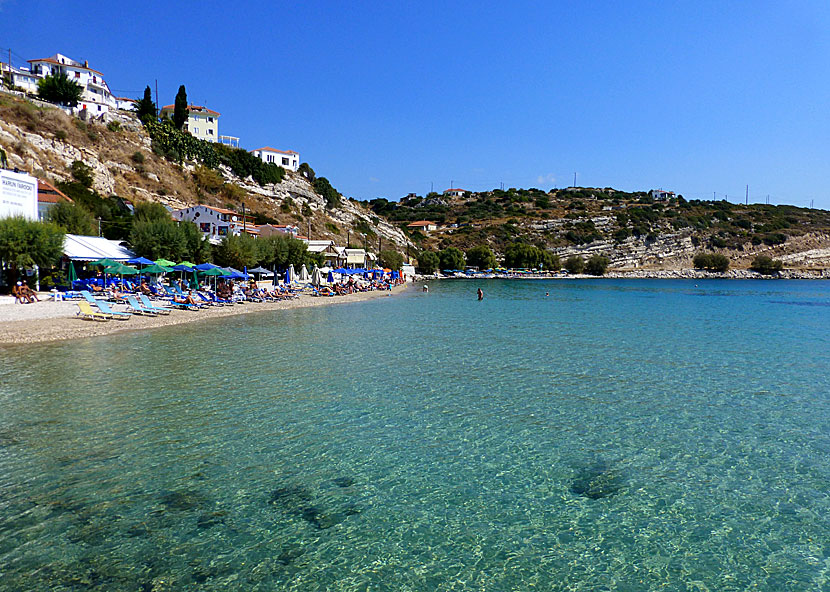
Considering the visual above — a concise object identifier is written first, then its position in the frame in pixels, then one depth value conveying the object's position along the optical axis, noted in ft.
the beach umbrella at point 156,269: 104.59
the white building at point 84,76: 248.42
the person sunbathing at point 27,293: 80.59
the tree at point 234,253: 134.62
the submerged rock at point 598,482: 23.70
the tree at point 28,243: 84.58
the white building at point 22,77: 240.12
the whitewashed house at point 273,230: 205.17
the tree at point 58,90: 223.92
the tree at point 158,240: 117.50
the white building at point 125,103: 284.82
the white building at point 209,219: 175.63
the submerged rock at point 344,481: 24.07
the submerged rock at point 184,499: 21.42
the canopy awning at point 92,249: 104.29
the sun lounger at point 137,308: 80.15
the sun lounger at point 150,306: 82.91
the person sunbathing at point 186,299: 96.73
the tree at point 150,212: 145.15
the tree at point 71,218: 120.80
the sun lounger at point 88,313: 71.31
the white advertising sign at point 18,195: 96.68
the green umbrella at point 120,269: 96.63
